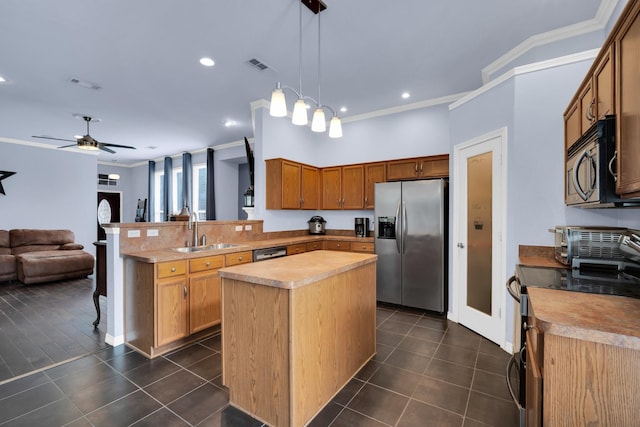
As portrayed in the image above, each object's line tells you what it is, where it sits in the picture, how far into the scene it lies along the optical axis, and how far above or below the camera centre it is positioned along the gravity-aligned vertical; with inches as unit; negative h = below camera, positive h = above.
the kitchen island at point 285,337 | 68.1 -30.9
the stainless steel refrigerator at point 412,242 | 151.6 -15.9
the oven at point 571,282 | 60.1 -15.5
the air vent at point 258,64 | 135.4 +69.4
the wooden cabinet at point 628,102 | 47.2 +18.5
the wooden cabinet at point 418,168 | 172.2 +26.8
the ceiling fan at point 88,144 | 199.2 +47.4
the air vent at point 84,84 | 152.8 +68.7
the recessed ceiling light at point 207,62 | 134.0 +69.3
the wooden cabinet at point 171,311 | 105.9 -35.8
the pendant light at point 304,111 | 79.8 +28.6
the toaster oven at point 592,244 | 78.1 -8.6
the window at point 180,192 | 314.8 +23.8
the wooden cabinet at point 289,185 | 183.5 +18.2
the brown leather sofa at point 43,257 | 206.7 -31.1
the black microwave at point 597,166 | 55.9 +9.4
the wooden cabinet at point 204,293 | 117.1 -32.4
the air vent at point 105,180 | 362.6 +41.8
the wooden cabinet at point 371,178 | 191.3 +22.7
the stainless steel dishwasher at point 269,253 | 147.3 -20.7
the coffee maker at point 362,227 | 194.4 -9.4
